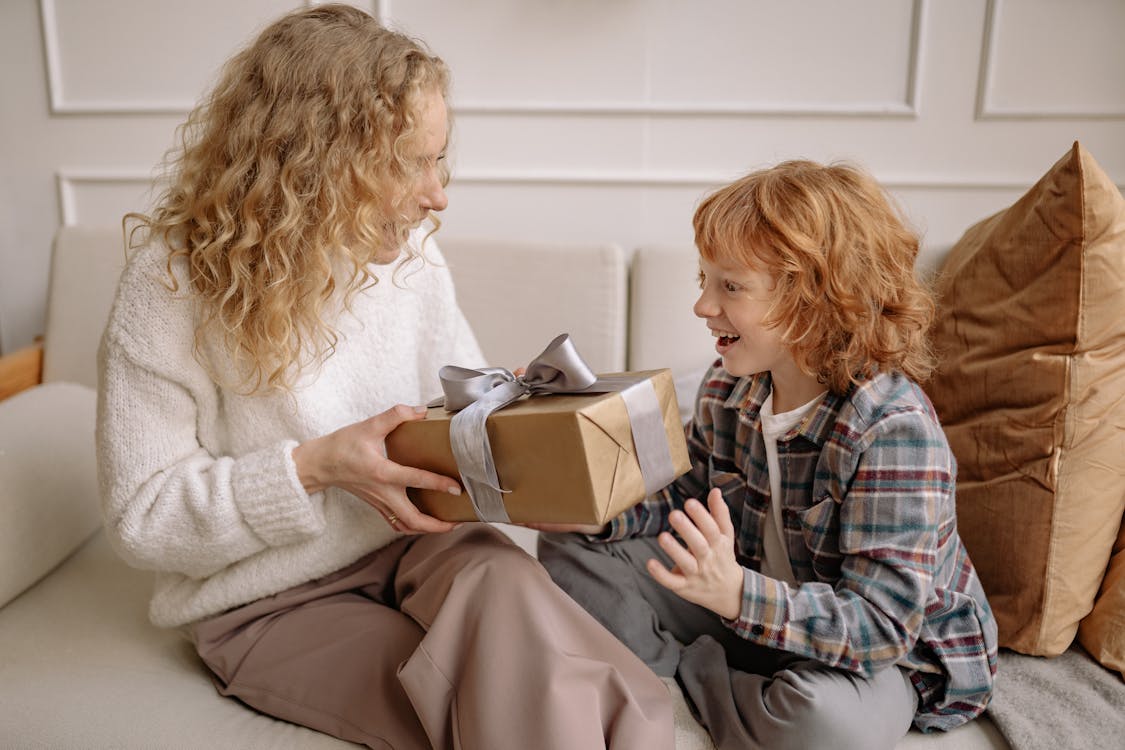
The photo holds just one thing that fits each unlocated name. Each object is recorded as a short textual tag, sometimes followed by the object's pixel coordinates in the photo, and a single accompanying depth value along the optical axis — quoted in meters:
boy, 1.00
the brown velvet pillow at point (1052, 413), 1.14
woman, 1.03
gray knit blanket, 1.03
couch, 1.06
